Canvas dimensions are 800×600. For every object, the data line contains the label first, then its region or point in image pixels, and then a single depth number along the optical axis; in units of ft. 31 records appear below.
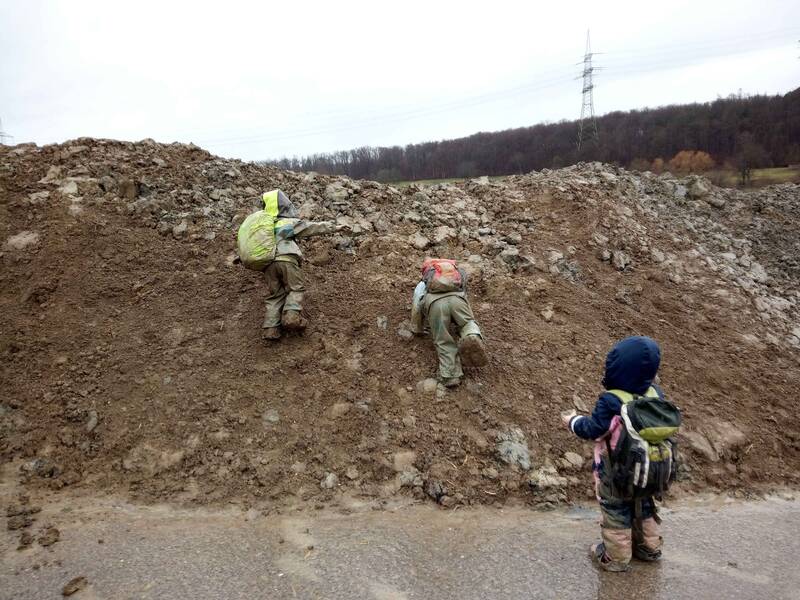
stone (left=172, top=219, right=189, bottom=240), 25.03
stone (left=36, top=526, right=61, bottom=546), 13.62
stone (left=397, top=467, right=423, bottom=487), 15.75
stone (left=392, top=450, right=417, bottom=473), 16.21
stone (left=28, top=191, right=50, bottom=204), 24.98
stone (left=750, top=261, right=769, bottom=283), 28.67
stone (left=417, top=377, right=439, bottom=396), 18.26
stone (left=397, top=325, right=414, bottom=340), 20.18
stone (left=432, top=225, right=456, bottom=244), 25.93
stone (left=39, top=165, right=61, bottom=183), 26.27
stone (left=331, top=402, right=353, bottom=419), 17.78
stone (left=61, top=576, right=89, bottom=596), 11.87
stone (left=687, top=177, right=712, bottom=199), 36.83
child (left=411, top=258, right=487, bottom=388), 18.07
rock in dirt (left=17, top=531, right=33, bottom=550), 13.51
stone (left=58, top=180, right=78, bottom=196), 25.52
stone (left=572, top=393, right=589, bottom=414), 18.31
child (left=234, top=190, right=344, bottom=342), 19.56
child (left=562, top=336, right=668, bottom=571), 11.16
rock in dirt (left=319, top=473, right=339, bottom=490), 15.71
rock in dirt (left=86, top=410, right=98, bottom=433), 17.54
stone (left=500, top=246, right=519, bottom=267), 24.97
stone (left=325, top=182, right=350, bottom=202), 28.43
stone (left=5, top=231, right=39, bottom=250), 23.26
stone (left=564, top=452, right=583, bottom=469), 16.35
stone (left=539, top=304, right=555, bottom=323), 22.06
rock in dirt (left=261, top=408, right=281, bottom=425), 17.60
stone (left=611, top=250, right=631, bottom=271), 26.45
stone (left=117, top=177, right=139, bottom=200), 26.58
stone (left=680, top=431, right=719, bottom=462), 17.38
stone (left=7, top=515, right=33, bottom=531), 14.24
